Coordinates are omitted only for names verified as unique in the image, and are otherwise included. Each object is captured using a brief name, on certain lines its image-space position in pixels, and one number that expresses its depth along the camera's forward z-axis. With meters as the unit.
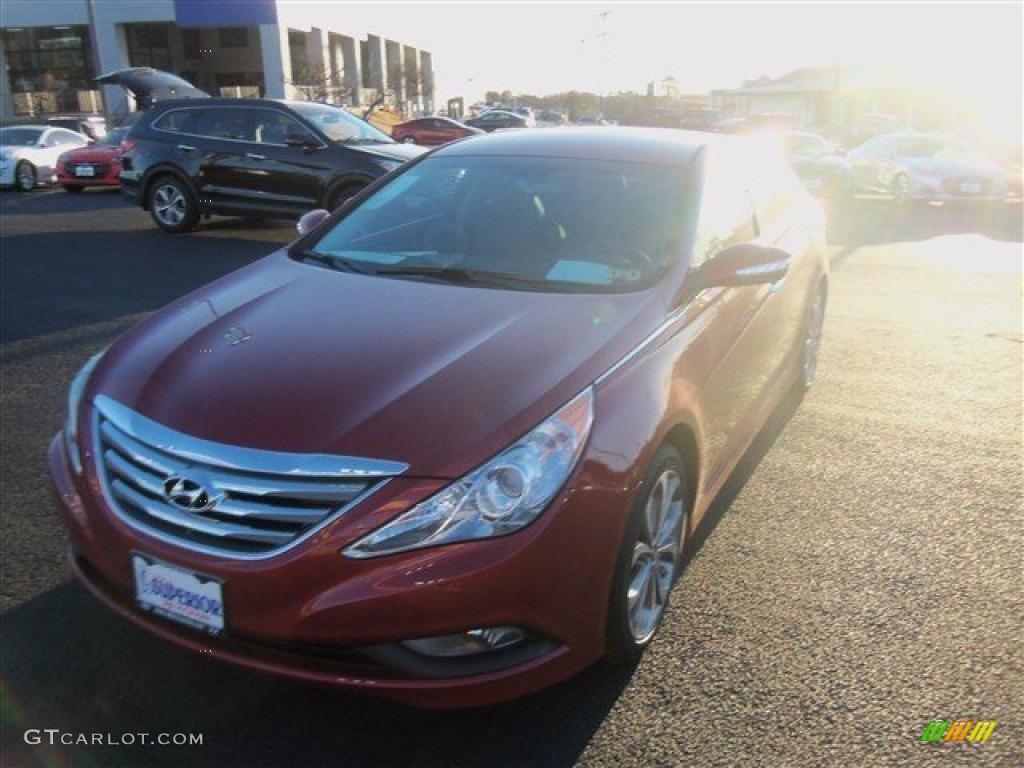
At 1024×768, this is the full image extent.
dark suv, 11.23
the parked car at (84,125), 25.33
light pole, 67.12
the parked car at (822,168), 17.56
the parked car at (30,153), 18.33
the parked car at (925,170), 15.95
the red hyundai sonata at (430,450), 2.27
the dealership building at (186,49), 40.84
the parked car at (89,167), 17.61
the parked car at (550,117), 57.12
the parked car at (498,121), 38.25
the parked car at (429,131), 29.82
